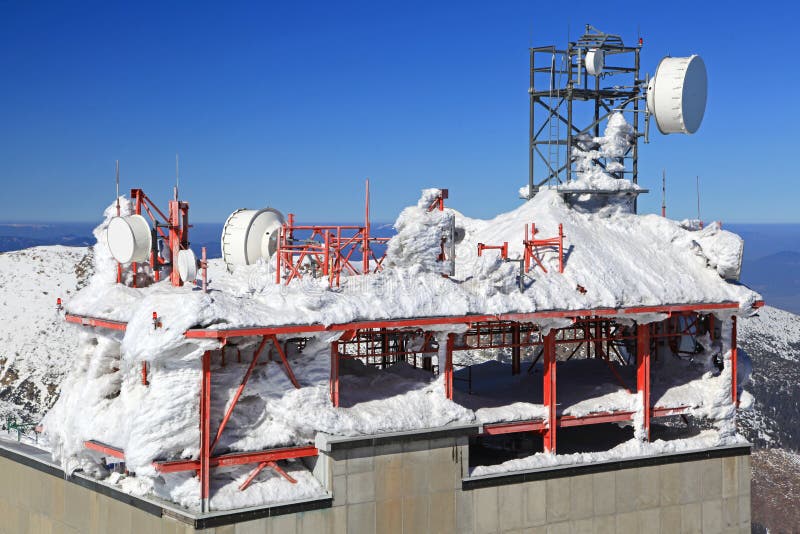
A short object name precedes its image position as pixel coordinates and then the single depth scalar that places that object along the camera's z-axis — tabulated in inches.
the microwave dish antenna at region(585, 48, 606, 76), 2116.1
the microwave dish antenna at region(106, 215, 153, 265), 1635.1
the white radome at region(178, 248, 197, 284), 1626.5
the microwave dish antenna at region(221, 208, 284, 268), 1814.7
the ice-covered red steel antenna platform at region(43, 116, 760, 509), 1466.5
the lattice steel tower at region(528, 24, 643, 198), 2151.8
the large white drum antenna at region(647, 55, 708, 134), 2087.8
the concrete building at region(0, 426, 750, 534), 1535.4
